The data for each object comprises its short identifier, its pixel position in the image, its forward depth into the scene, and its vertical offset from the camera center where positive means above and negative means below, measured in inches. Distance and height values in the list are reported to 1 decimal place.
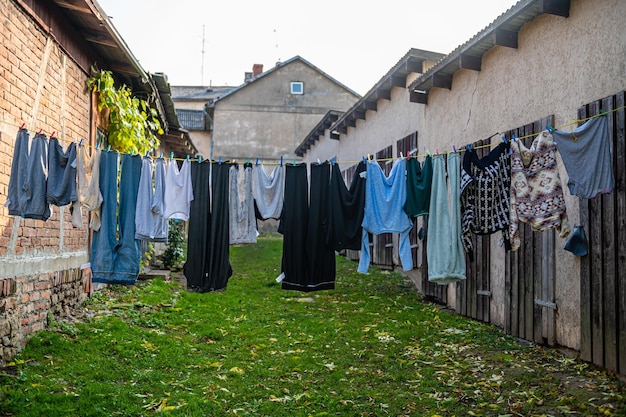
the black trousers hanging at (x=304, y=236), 229.1 -3.5
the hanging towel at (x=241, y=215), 228.7 +5.0
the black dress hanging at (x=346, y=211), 227.0 +6.9
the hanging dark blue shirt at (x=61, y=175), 189.5 +17.8
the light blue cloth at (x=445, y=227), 221.0 +0.6
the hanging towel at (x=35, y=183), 185.3 +14.5
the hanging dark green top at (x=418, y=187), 224.5 +16.8
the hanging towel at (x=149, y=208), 213.9 +7.2
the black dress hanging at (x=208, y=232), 223.8 -2.1
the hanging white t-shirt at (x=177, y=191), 218.5 +14.3
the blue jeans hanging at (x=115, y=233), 210.4 -2.6
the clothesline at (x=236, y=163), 224.2 +27.5
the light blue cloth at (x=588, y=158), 175.6 +23.1
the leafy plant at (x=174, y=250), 504.7 -21.4
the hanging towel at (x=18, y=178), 184.5 +15.9
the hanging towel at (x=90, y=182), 197.2 +15.9
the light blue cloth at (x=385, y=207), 223.9 +8.6
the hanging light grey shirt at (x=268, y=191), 230.1 +15.2
